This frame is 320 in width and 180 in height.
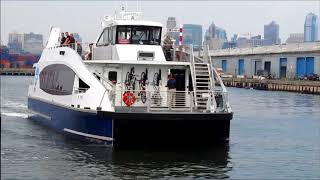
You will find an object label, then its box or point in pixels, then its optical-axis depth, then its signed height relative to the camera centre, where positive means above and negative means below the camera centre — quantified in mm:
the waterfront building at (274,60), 85625 +2567
